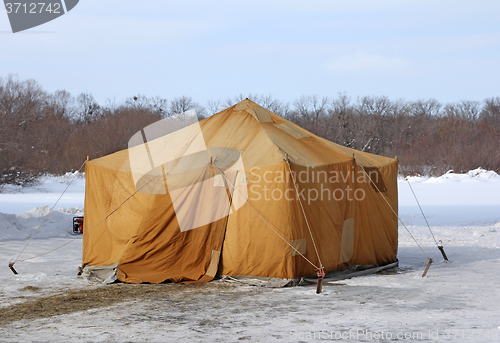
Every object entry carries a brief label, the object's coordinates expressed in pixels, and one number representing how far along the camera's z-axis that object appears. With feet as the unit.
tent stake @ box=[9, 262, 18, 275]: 59.00
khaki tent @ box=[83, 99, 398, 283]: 55.42
